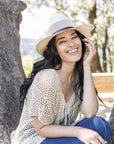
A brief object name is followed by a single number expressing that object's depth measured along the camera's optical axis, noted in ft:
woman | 6.73
